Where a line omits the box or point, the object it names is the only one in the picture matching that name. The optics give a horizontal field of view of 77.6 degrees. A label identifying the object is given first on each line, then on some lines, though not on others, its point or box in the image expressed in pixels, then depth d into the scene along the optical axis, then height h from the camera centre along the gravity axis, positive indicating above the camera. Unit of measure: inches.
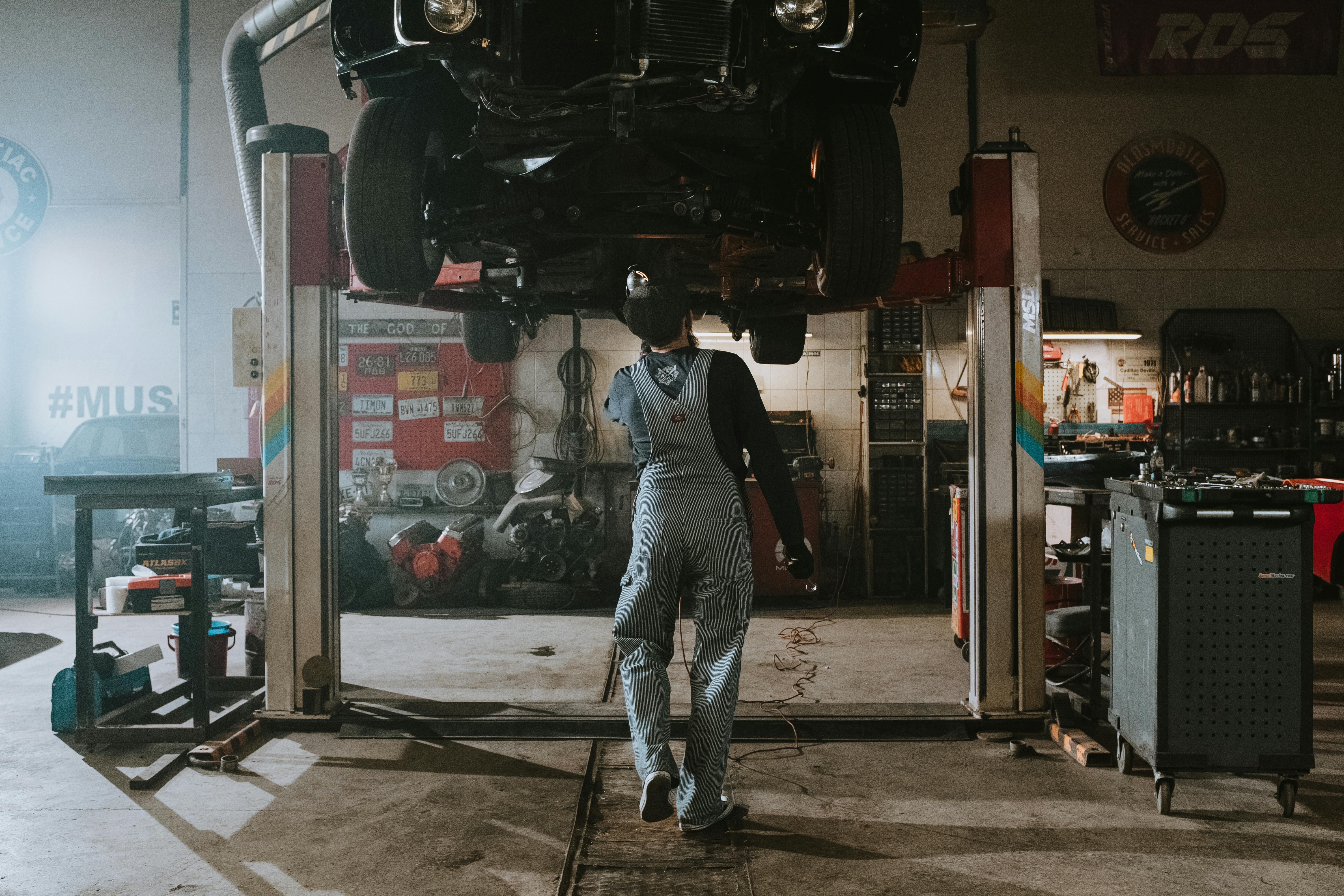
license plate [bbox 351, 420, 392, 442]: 262.1 +7.0
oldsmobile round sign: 277.6 +85.5
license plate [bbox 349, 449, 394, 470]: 255.8 -0.9
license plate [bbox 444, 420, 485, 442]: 262.7 +6.8
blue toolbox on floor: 119.5 -33.7
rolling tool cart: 91.0 -20.2
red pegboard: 262.1 +16.1
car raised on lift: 83.5 +36.7
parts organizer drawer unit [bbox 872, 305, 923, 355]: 256.1 +35.3
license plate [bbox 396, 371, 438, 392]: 262.1 +22.6
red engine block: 227.5 -30.0
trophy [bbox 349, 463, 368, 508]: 247.9 -8.8
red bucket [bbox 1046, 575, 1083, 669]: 149.6 -25.9
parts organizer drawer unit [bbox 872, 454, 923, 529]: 250.7 -13.3
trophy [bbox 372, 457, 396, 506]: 251.6 -6.3
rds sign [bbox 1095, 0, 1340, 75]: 254.1 +127.0
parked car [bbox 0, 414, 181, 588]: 261.7 -18.4
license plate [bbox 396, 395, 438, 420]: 261.4 +14.1
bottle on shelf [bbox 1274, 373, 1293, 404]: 266.5 +19.7
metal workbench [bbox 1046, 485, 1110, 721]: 117.9 -19.2
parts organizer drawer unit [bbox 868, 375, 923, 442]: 255.9 +12.8
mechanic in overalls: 84.0 -9.5
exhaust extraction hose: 241.8 +115.1
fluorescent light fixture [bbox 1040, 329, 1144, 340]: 263.4 +36.5
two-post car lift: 122.7 +0.0
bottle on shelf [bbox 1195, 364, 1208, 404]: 267.3 +19.8
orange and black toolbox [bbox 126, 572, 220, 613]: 117.0 -19.6
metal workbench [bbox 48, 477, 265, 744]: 114.4 -25.3
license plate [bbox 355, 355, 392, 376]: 262.1 +27.4
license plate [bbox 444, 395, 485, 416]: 262.7 +14.8
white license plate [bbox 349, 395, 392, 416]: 261.7 +15.0
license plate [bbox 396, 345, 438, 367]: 262.4 +31.0
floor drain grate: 74.9 -39.0
